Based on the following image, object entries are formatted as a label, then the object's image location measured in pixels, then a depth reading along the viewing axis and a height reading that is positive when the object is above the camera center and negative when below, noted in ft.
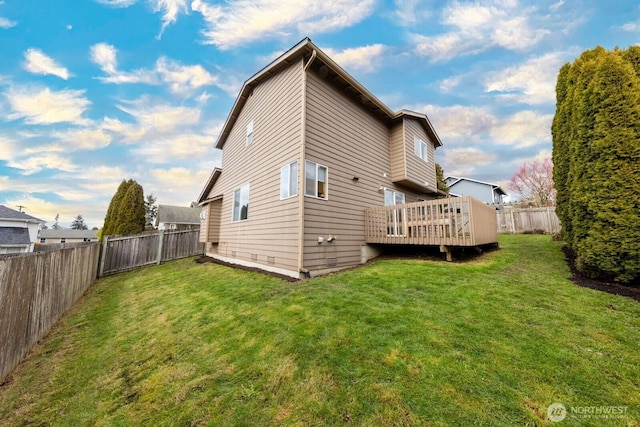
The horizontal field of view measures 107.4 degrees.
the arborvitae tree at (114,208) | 63.52 +6.90
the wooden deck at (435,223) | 20.83 +1.00
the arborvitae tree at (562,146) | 20.08 +7.71
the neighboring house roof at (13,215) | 40.29 +3.15
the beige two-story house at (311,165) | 22.52 +8.19
